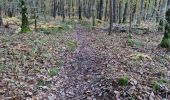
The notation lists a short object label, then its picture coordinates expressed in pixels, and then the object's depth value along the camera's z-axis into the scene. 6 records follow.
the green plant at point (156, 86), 4.02
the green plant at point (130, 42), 8.41
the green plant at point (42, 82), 4.26
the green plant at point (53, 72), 4.85
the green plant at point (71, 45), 7.56
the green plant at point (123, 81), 4.07
